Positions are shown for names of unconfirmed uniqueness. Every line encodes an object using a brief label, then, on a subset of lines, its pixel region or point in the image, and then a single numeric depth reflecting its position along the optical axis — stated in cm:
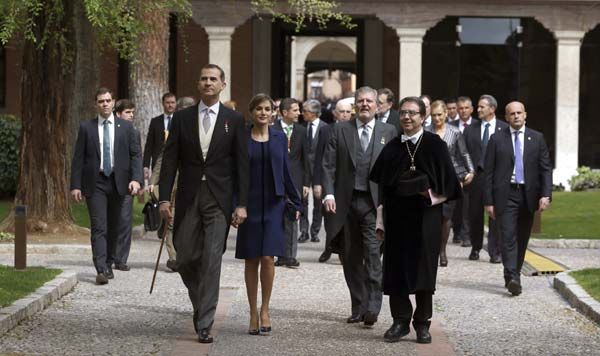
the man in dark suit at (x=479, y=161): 1536
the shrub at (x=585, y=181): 2609
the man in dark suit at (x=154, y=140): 1408
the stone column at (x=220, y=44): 2581
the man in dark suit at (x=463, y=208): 1691
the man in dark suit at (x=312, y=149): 1622
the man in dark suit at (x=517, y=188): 1240
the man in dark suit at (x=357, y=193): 1030
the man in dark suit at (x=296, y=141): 1497
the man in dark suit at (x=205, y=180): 940
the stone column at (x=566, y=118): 2641
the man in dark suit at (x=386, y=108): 1500
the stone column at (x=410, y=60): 2578
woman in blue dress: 965
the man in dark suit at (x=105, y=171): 1280
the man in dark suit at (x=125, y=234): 1343
